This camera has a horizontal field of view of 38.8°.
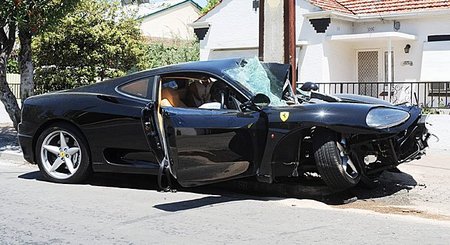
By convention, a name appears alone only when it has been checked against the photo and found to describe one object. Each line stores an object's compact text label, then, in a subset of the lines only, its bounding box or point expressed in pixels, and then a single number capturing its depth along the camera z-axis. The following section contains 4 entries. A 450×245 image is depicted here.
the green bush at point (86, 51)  15.84
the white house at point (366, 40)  16.05
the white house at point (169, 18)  31.23
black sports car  6.81
